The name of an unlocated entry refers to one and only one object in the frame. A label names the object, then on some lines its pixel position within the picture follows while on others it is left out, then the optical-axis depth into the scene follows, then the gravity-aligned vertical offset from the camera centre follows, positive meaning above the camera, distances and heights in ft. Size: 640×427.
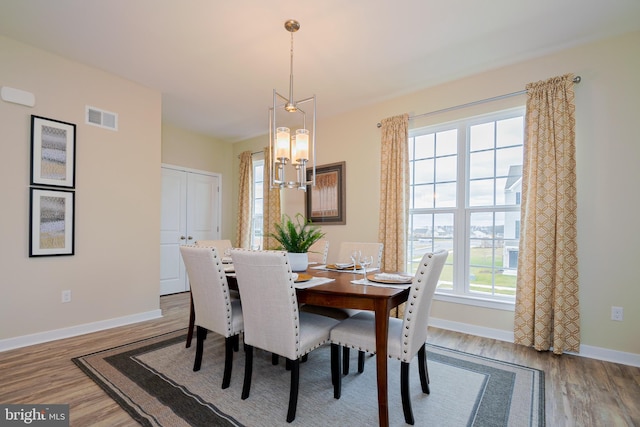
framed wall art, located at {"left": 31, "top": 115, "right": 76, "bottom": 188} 9.45 +1.77
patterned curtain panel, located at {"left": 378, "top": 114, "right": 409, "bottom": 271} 11.85 +0.81
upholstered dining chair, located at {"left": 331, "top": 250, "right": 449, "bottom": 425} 5.62 -2.37
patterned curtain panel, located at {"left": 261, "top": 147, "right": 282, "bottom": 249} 16.39 +0.24
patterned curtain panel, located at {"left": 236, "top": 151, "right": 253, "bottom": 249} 17.87 +0.52
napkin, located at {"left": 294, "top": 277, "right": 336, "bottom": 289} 6.50 -1.54
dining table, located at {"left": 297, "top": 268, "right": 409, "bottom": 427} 5.48 -1.70
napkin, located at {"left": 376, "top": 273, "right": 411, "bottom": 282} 6.93 -1.44
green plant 8.34 -0.73
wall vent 10.71 +3.23
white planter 8.25 -1.29
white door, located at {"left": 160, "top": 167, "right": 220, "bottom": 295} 16.34 -0.31
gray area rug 5.86 -3.89
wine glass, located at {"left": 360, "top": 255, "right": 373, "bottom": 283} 9.72 -1.41
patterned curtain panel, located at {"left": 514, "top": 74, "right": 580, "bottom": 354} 8.66 -0.29
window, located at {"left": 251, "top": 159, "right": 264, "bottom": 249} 18.12 +0.42
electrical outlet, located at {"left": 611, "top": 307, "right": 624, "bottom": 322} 8.36 -2.57
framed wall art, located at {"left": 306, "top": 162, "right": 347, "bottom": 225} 13.99 +0.81
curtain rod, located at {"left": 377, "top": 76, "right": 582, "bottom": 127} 8.95 +3.93
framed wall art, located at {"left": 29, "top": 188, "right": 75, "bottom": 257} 9.41 -0.43
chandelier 8.20 +1.72
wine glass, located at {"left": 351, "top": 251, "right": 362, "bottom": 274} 10.17 -1.35
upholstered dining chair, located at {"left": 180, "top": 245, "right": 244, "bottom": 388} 6.95 -2.09
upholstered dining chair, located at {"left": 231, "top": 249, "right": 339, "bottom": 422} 5.74 -1.95
